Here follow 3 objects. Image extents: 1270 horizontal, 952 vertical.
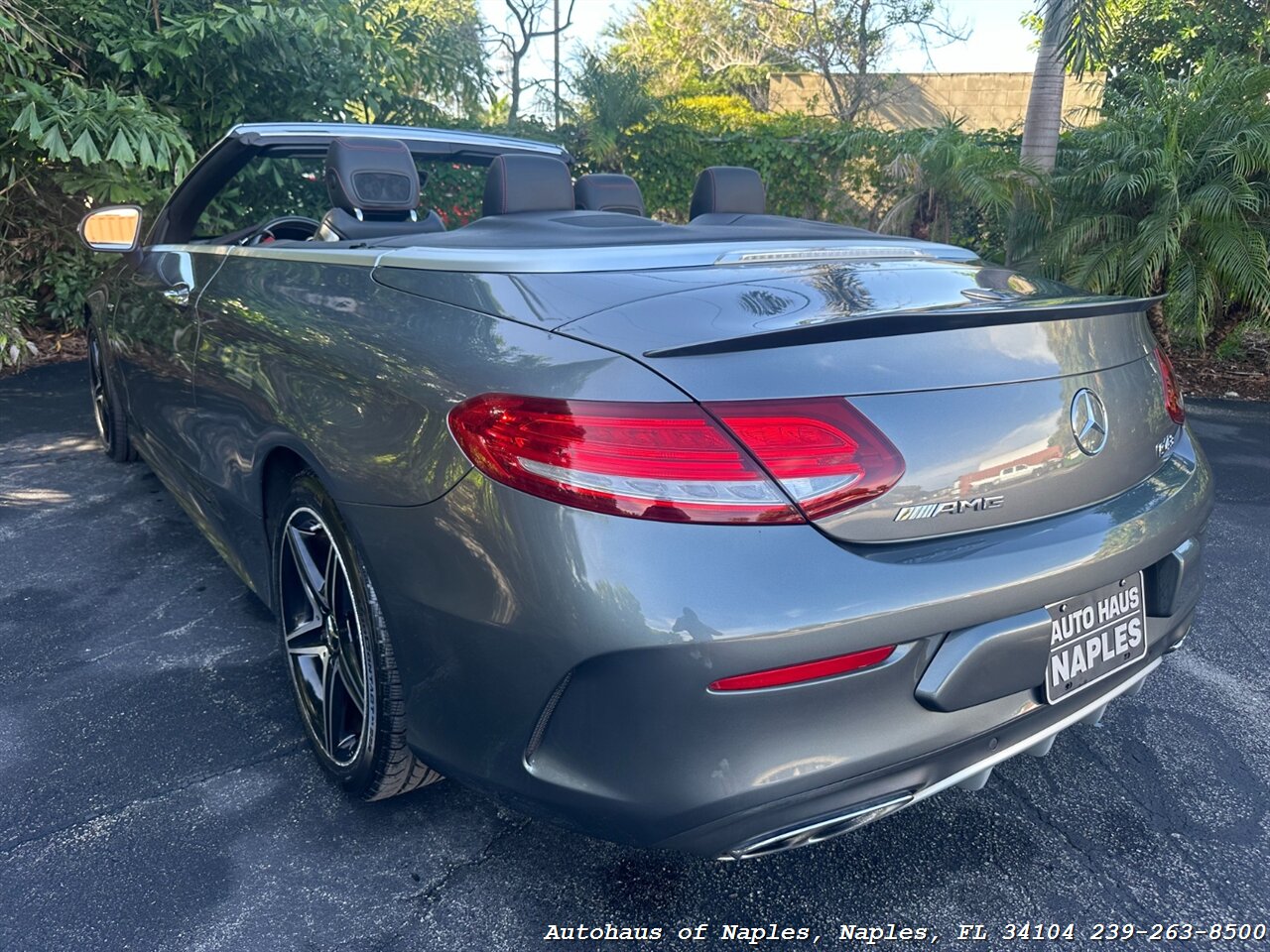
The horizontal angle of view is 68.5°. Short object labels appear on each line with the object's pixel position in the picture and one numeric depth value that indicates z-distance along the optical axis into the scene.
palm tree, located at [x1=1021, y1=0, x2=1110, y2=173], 6.71
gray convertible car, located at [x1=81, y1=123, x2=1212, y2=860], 1.44
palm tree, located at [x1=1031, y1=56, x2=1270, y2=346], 6.31
